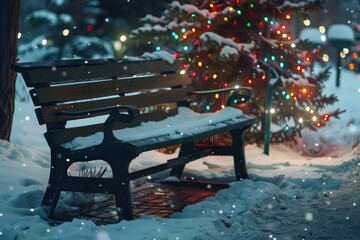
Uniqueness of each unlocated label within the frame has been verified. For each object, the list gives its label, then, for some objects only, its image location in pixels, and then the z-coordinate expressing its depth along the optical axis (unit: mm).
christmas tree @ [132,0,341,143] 9172
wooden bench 5238
